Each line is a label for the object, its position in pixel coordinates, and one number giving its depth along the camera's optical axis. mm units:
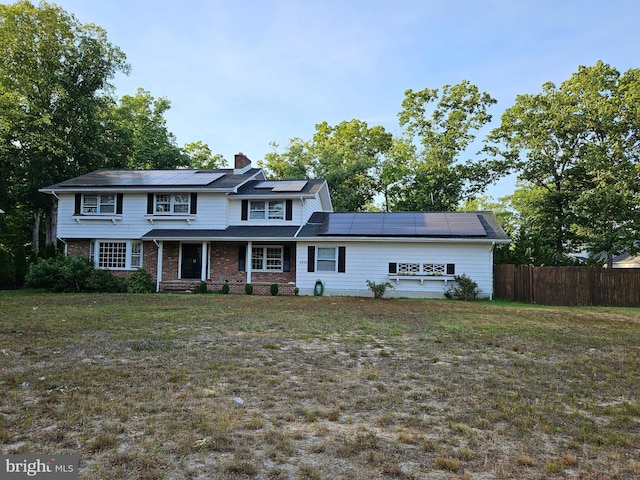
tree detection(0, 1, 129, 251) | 25531
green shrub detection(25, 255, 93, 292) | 18609
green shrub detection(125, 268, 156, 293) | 19153
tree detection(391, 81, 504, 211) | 29125
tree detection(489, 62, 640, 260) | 21406
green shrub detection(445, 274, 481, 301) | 17625
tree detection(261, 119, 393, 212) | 32188
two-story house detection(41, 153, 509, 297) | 18562
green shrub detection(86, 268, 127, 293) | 18812
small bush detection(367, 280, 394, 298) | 18203
